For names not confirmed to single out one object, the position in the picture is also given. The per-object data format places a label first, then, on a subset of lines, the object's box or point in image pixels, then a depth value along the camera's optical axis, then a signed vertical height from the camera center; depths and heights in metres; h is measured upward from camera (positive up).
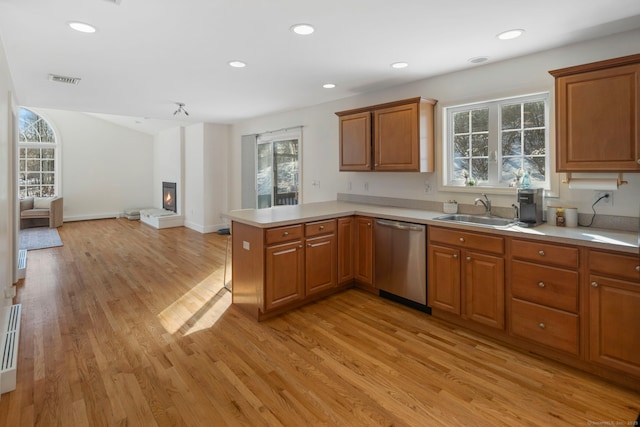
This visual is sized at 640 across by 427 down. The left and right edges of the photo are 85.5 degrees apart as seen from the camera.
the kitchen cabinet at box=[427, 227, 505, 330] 2.70 -0.53
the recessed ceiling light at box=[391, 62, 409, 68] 3.30 +1.43
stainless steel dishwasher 3.21 -0.48
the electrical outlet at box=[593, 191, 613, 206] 2.66 +0.10
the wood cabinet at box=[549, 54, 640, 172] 2.28 +0.66
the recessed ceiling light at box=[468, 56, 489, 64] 3.12 +1.40
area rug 6.16 -0.46
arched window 8.26 +1.42
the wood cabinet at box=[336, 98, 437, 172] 3.58 +0.84
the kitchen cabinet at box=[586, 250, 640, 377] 2.09 -0.62
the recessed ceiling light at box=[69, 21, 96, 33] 2.43 +1.35
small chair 7.73 +0.08
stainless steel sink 3.18 -0.07
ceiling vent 3.73 +1.49
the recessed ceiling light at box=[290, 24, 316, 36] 2.49 +1.35
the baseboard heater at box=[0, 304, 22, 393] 2.11 -0.92
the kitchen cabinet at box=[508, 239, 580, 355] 2.33 -0.59
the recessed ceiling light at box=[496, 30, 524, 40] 2.57 +1.34
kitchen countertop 2.25 -0.07
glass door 5.87 +0.74
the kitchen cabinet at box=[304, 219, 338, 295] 3.40 -0.45
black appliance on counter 2.76 +0.05
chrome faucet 3.33 +0.08
